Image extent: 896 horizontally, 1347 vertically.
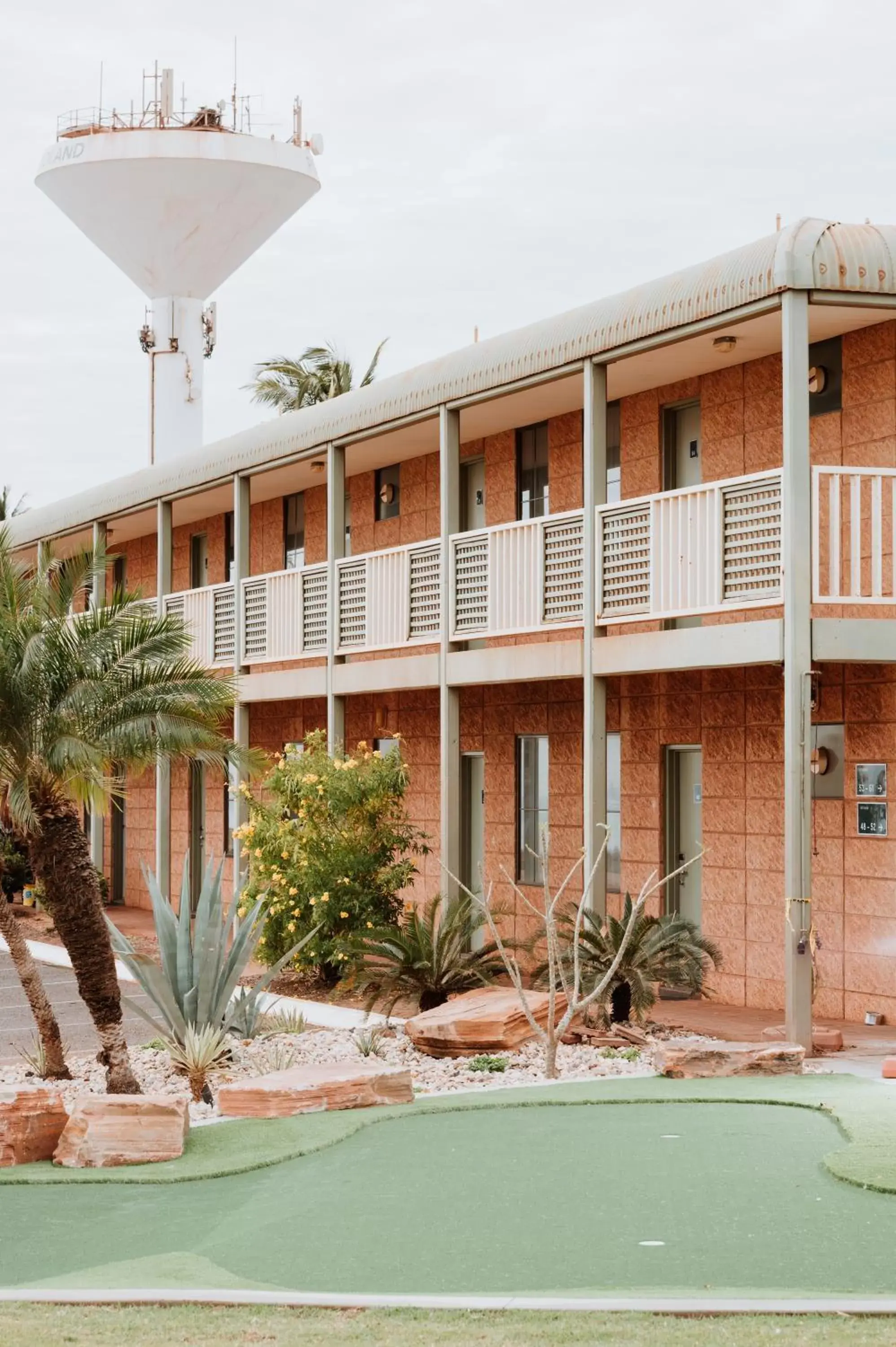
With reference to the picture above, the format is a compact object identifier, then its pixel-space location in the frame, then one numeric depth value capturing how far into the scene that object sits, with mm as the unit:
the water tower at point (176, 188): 37719
